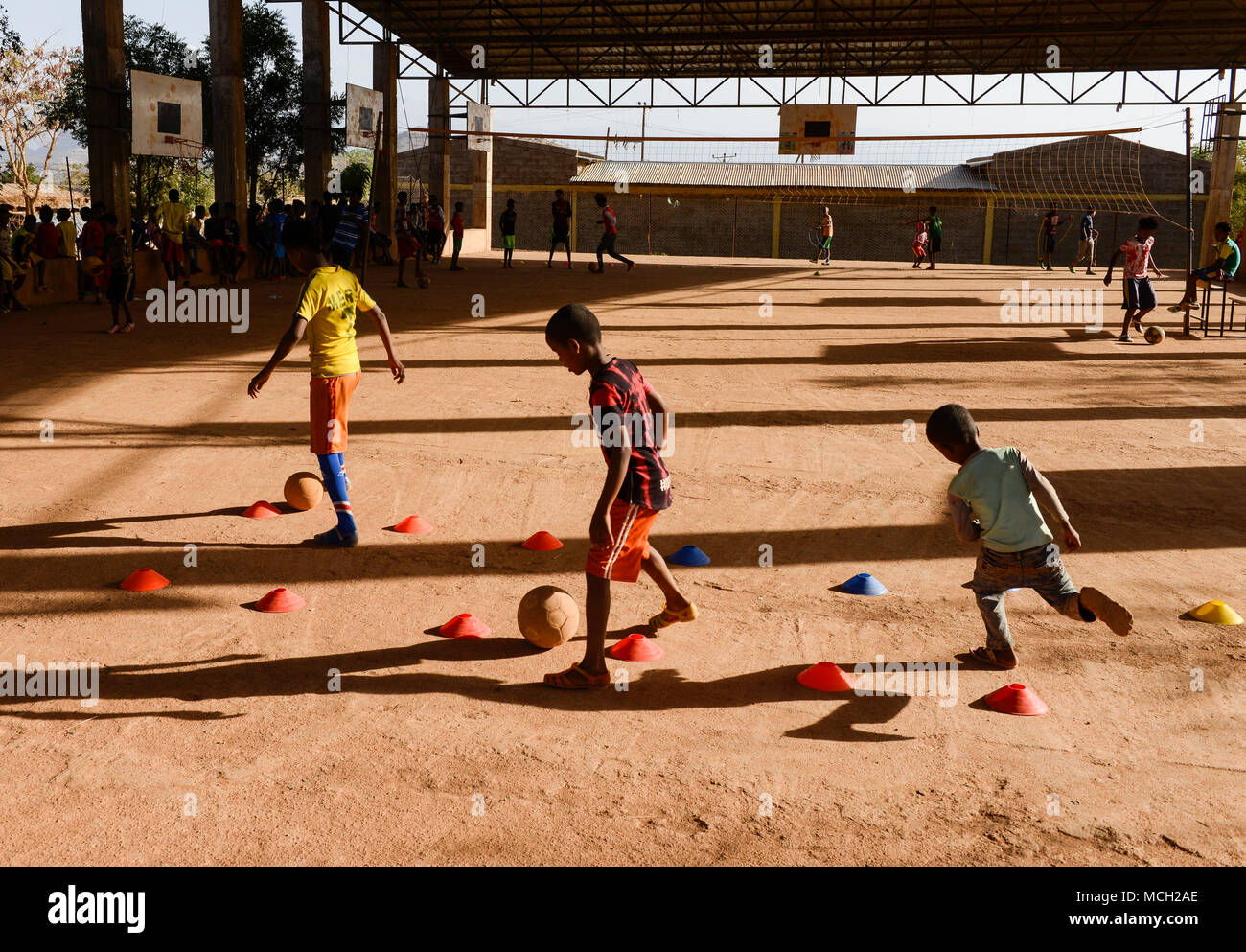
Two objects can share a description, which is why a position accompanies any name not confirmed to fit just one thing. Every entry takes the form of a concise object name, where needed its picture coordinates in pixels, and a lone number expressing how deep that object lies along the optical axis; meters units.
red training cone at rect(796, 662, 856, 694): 4.77
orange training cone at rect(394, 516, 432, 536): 6.91
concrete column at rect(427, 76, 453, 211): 35.34
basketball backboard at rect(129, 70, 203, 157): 19.98
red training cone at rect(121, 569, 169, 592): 5.81
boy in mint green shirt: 4.75
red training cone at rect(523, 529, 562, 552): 6.68
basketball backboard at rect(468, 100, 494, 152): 35.59
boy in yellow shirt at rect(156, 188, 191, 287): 19.42
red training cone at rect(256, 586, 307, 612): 5.57
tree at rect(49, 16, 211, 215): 36.66
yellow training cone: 5.57
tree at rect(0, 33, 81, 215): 38.09
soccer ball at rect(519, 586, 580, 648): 5.11
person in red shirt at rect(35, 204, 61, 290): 18.61
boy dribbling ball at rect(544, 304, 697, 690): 4.54
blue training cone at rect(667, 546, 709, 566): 6.45
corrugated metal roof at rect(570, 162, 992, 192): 47.57
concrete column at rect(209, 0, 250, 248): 24.05
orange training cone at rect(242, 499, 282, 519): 7.21
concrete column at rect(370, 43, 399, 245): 30.00
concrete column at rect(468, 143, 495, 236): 39.72
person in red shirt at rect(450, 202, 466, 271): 28.69
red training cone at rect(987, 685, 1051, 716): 4.51
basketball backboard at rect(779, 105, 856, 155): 35.66
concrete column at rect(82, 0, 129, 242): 19.61
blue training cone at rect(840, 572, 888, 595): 6.00
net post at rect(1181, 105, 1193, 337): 15.80
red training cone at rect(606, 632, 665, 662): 5.05
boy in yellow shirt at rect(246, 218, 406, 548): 6.27
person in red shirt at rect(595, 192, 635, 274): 26.91
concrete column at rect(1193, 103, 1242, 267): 32.34
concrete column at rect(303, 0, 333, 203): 28.34
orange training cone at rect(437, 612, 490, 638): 5.29
